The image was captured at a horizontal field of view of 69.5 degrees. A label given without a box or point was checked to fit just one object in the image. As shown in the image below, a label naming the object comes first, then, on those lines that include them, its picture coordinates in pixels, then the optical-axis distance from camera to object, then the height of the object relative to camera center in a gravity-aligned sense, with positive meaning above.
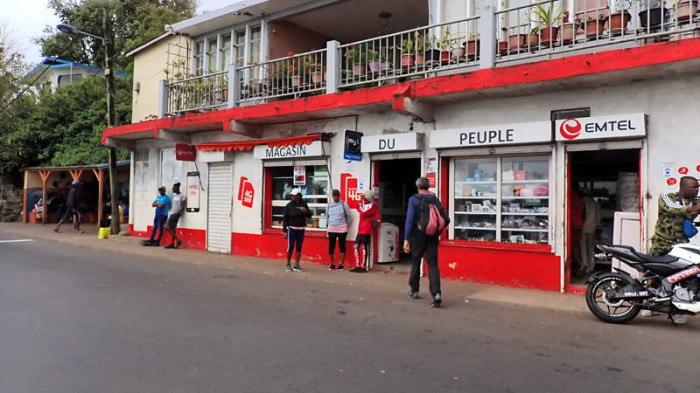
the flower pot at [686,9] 7.16 +2.81
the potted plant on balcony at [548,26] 8.29 +2.96
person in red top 10.37 -0.55
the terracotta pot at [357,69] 10.67 +2.79
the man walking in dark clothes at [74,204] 18.92 -0.26
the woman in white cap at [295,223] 10.44 -0.48
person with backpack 7.18 -0.42
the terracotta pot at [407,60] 9.91 +2.79
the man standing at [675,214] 6.39 -0.12
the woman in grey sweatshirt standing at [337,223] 10.59 -0.48
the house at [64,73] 33.56 +8.43
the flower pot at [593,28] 7.94 +2.79
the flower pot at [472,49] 9.21 +2.82
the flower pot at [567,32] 8.22 +2.79
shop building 7.61 +1.16
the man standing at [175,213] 14.39 -0.42
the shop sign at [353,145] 10.32 +1.14
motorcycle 5.98 -1.01
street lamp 16.98 +1.64
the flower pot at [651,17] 7.43 +2.78
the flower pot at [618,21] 7.67 +2.79
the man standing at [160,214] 14.74 -0.47
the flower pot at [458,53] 9.43 +2.79
